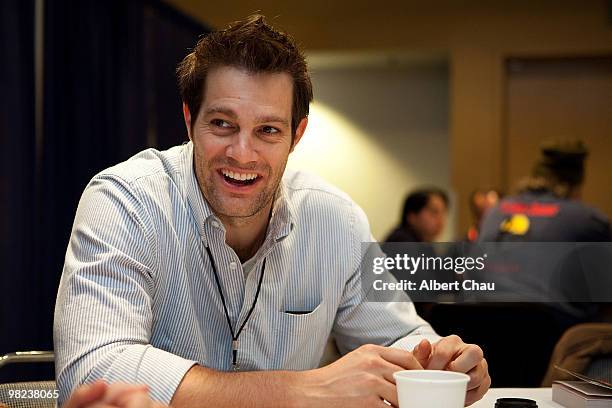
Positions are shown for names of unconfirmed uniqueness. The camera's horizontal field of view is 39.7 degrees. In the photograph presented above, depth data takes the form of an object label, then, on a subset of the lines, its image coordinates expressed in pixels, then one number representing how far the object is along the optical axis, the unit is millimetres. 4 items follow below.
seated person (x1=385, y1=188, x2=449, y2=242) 4910
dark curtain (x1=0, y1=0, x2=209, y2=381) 3537
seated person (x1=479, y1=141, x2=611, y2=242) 2424
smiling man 1203
